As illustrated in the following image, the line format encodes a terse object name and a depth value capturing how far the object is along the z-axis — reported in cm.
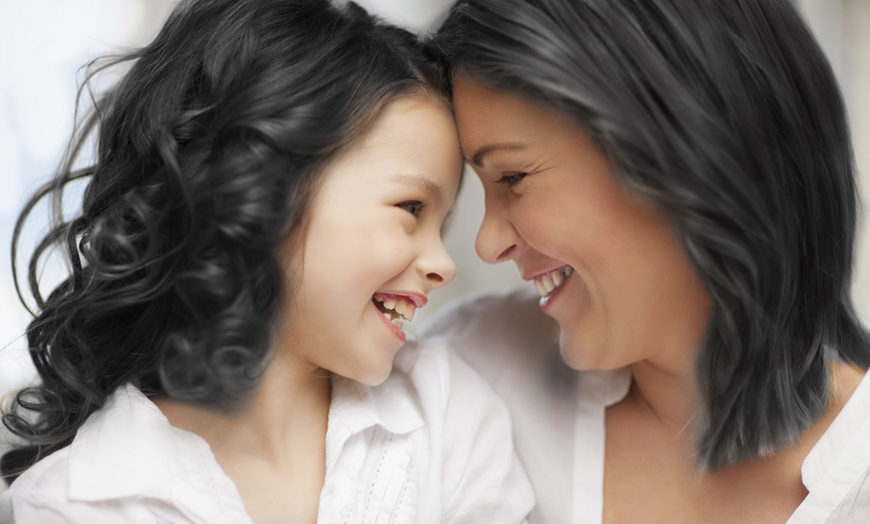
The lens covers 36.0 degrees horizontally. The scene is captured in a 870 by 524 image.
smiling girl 62
